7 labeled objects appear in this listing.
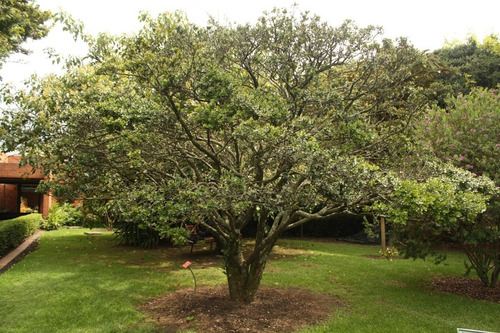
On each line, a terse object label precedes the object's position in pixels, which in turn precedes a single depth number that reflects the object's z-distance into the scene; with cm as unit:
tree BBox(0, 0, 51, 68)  764
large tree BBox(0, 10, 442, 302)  460
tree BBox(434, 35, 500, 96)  1731
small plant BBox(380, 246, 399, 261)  1141
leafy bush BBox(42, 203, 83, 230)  1823
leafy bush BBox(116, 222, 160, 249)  1277
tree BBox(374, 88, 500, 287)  684
